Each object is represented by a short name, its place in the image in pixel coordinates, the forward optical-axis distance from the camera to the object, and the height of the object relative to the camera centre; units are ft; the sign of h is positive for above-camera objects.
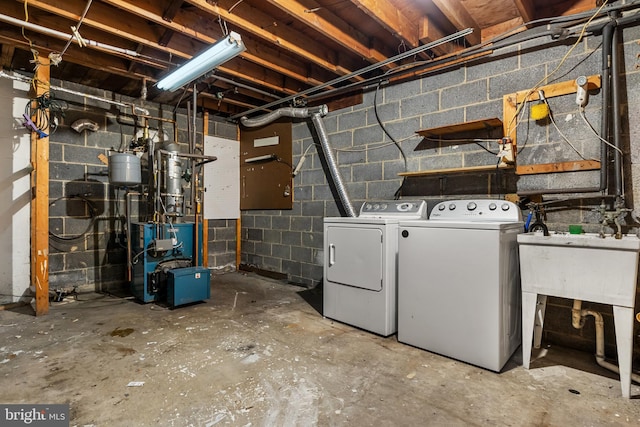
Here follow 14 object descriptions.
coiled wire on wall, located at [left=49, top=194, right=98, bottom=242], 11.09 -0.12
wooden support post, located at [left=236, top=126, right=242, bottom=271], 16.08 -1.45
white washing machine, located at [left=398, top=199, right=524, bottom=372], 6.36 -1.57
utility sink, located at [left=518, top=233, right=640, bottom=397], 5.52 -1.17
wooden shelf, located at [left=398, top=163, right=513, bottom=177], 8.04 +1.15
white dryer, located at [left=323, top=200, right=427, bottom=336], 8.05 -1.45
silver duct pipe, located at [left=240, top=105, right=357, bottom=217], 11.30 +2.83
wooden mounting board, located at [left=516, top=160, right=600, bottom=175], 7.14 +1.06
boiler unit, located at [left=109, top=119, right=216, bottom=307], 10.26 -0.73
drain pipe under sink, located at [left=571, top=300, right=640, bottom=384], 6.48 -2.28
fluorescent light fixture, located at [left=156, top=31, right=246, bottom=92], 7.62 +4.10
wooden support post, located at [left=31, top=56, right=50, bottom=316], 9.12 +0.14
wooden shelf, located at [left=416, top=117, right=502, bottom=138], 8.11 +2.31
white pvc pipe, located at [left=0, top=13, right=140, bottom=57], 7.65 +4.64
